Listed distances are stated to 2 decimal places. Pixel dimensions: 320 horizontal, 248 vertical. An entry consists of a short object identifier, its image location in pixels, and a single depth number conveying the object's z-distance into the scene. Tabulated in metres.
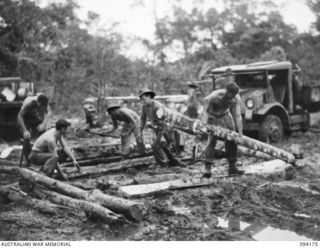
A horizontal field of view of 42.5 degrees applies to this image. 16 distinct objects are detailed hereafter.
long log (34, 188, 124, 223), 4.38
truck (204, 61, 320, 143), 9.80
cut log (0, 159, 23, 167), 7.26
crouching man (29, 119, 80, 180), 5.99
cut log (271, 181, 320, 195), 6.00
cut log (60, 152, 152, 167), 7.43
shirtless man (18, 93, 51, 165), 7.11
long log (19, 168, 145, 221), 4.52
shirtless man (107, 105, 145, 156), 8.00
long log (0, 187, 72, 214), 4.92
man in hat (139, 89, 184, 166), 7.21
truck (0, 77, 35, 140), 11.23
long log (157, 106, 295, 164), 6.30
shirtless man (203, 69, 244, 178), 6.36
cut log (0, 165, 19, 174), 6.16
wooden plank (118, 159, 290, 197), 5.51
